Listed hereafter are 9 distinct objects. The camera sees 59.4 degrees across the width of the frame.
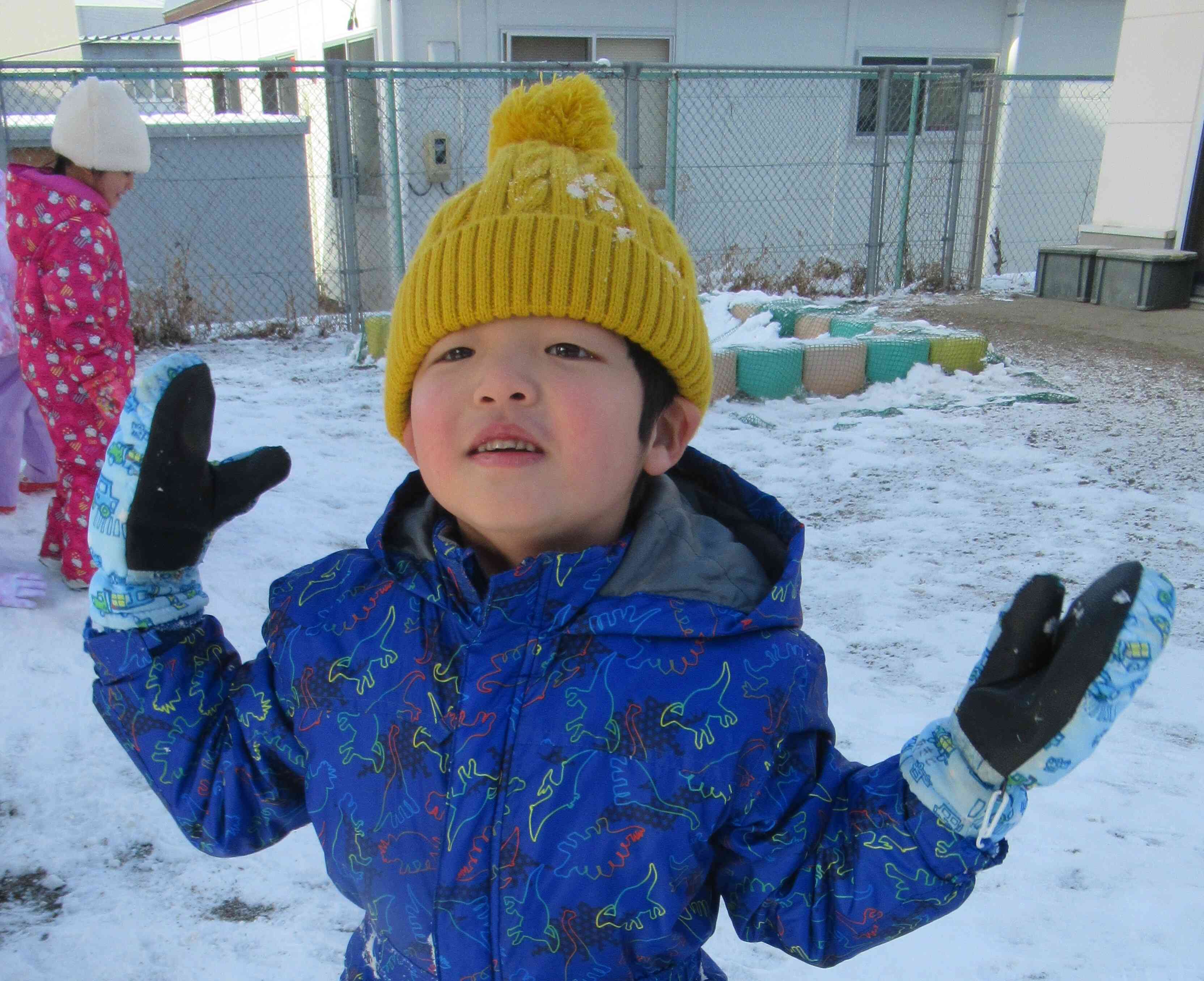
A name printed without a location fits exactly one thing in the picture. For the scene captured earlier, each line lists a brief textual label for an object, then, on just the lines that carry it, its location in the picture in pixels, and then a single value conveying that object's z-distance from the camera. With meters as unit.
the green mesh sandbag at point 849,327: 7.22
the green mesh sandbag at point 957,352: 6.69
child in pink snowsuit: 3.50
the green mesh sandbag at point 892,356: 6.62
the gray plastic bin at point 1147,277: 9.15
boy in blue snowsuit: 1.00
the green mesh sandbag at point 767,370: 6.44
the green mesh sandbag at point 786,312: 7.65
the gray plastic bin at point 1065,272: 9.74
